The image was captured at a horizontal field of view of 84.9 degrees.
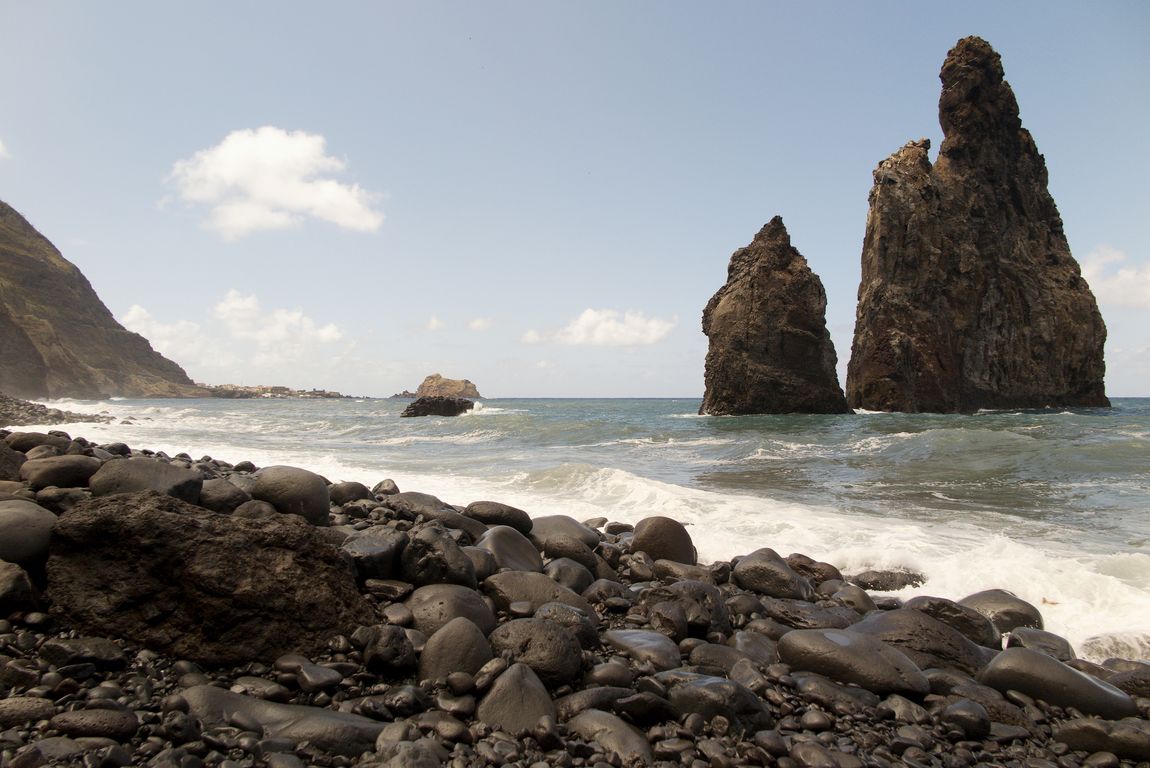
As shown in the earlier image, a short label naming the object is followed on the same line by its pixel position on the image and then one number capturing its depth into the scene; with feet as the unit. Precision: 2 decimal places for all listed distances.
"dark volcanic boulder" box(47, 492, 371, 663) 10.58
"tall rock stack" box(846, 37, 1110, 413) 150.92
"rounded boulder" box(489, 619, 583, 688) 11.37
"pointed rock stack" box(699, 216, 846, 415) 135.44
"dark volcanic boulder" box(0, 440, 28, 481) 14.75
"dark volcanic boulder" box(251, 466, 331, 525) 16.84
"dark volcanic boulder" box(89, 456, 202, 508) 14.43
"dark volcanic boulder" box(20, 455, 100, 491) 14.64
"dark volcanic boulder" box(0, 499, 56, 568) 11.08
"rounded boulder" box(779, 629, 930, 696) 12.45
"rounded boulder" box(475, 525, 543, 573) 17.54
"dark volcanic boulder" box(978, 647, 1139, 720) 12.06
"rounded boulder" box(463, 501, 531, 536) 20.99
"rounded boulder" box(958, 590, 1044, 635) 16.84
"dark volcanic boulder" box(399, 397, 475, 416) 139.13
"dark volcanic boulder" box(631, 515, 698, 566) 21.26
